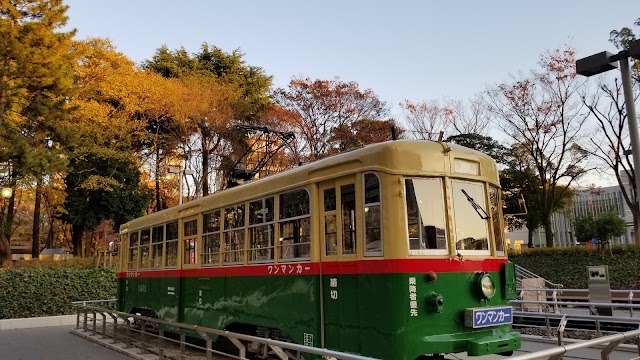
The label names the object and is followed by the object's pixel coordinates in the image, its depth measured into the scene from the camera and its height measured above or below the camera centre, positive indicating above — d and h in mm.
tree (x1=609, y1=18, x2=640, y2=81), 22219 +9667
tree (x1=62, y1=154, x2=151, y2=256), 27328 +4323
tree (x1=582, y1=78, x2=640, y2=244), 22906 +4784
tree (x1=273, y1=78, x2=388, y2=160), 26500 +8168
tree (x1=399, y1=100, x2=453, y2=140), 26572 +7017
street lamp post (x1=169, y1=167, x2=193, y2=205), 20903 +4028
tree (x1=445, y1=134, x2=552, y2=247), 30141 +5153
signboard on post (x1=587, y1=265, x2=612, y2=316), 10688 -660
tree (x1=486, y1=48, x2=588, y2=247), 23594 +6081
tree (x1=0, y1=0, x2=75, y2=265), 14852 +6068
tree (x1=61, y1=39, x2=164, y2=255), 24672 +6746
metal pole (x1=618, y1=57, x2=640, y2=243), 8312 +2334
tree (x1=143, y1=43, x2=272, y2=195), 29047 +10882
